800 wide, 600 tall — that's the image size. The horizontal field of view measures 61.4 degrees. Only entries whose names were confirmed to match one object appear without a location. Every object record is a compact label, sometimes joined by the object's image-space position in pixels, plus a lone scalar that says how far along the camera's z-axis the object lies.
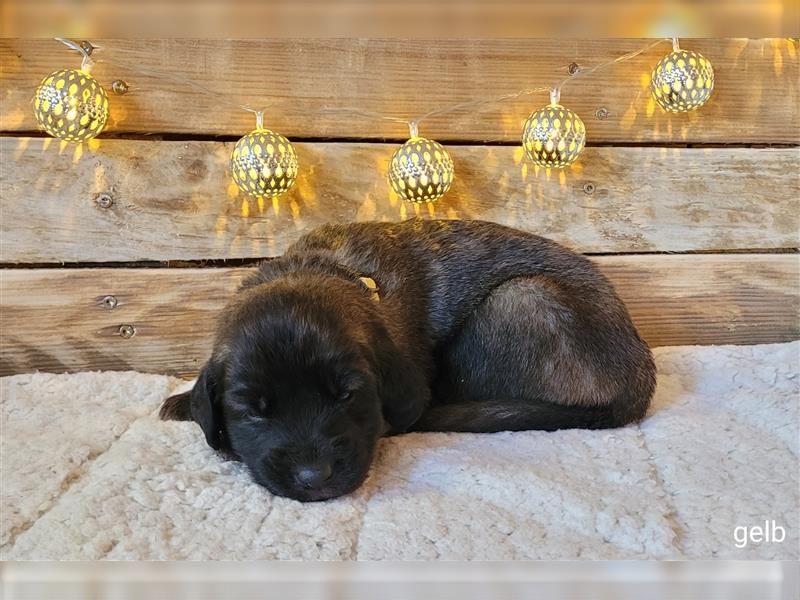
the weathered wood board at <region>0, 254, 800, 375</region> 0.49
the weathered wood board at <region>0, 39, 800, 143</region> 0.46
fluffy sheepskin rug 0.25
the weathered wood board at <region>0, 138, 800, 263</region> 0.47
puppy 0.31
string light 0.41
